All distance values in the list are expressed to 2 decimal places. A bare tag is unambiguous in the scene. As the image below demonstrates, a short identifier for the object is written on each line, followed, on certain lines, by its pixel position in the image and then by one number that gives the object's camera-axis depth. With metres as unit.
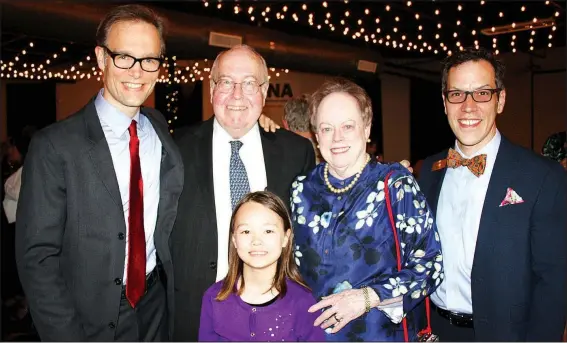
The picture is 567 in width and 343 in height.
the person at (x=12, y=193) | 5.08
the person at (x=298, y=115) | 3.83
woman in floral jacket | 1.94
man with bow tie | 2.11
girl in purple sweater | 1.98
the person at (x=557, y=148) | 3.77
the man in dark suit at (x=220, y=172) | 2.33
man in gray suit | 1.99
